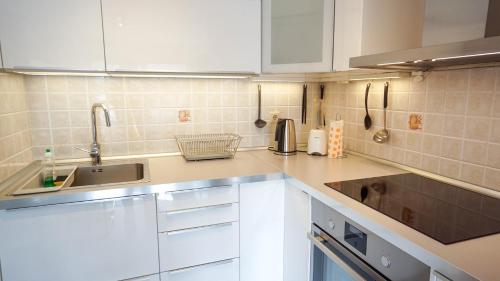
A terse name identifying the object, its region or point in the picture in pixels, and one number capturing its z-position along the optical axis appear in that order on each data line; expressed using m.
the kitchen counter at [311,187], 0.77
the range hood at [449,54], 0.76
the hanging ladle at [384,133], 1.62
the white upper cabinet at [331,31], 1.43
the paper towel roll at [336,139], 1.80
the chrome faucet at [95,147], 1.65
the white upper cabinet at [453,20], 1.06
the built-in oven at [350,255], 0.88
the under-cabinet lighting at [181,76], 1.62
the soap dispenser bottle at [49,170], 1.53
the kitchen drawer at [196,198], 1.36
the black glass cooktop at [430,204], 0.91
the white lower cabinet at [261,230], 1.52
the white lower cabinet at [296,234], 1.38
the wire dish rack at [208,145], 1.79
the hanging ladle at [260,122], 2.03
